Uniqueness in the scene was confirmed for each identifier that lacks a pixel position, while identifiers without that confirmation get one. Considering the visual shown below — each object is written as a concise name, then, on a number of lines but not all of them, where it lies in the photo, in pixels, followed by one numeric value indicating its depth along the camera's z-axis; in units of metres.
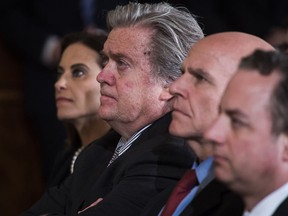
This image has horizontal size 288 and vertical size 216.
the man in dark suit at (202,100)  4.31
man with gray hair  5.17
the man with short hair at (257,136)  3.50
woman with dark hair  7.21
